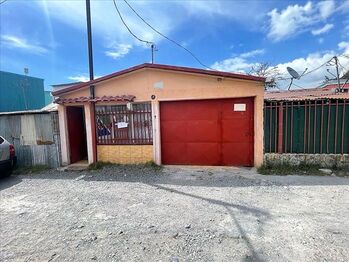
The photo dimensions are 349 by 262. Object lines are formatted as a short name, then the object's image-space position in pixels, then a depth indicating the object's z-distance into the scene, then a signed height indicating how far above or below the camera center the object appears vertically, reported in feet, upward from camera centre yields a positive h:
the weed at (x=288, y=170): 20.81 -5.45
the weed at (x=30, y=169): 25.00 -5.64
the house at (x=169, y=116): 23.11 +0.05
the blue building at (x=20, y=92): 43.97 +6.04
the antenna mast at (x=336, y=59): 44.70 +10.56
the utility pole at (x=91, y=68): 26.03 +5.89
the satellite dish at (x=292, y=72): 35.77 +6.56
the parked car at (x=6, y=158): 22.11 -3.76
